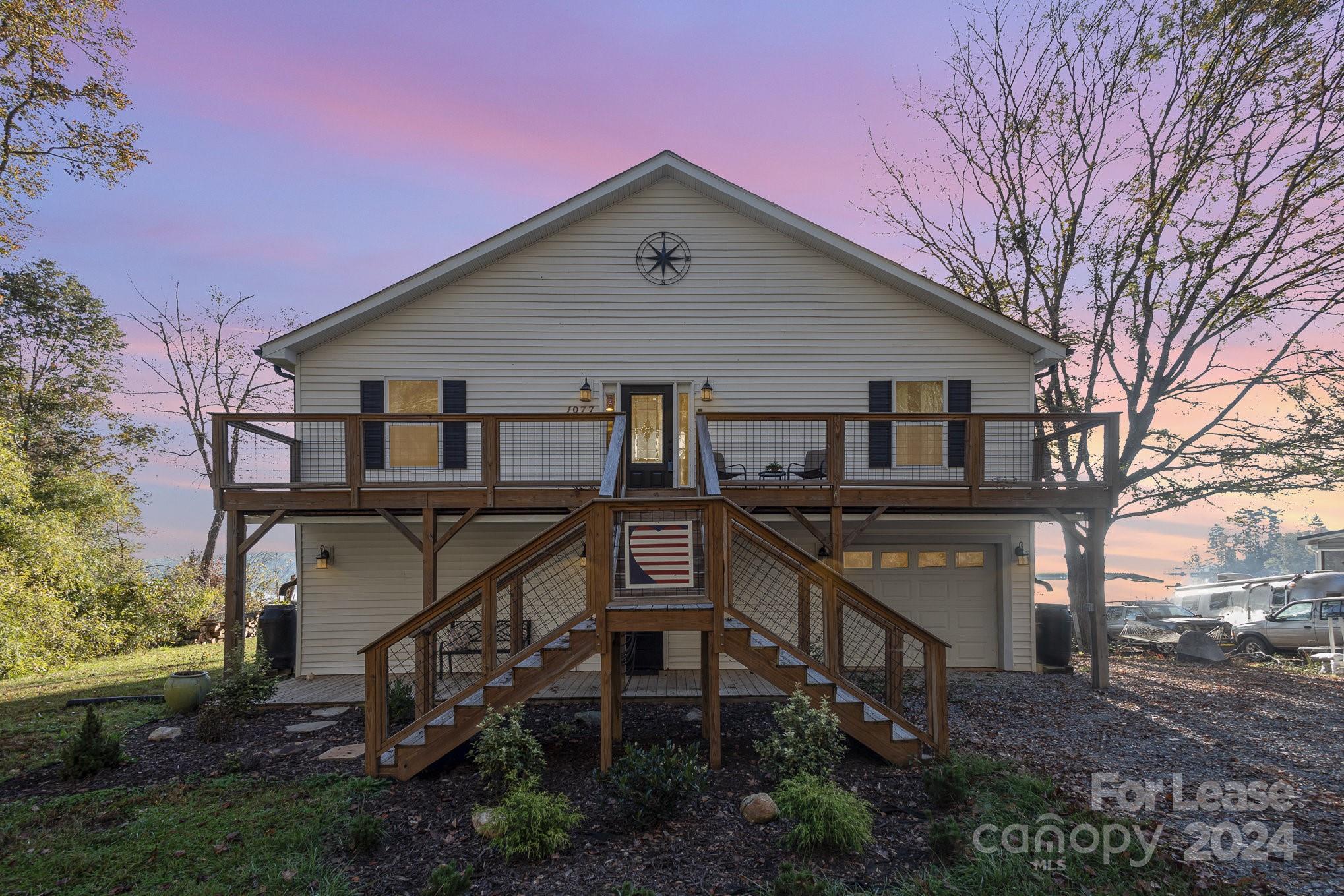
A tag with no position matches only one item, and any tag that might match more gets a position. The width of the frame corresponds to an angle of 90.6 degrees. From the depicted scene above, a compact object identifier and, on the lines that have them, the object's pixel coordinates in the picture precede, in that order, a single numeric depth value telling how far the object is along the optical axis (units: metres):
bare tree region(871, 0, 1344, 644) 12.80
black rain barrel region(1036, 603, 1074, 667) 11.03
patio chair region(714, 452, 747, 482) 9.62
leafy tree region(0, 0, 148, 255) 15.14
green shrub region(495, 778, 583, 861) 4.59
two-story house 10.47
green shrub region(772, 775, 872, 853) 4.62
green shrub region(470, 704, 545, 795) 5.55
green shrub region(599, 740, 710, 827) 4.94
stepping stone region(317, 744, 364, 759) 6.69
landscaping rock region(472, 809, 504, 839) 4.80
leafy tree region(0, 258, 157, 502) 18.91
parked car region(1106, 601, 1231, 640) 16.05
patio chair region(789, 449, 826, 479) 9.40
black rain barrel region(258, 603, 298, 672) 10.94
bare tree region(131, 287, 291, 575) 21.73
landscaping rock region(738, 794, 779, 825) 5.03
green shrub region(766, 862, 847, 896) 4.04
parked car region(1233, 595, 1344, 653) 13.22
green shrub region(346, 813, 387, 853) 4.69
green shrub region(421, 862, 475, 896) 4.08
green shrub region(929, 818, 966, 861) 4.46
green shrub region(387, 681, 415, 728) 7.51
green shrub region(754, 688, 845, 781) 5.66
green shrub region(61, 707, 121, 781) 6.26
